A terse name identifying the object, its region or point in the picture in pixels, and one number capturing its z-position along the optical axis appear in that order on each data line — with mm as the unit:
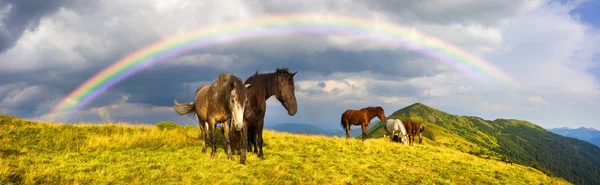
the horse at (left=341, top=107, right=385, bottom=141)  25297
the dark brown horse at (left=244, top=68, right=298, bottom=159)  10672
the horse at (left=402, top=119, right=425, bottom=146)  31609
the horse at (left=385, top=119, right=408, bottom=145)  29984
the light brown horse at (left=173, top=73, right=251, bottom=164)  9266
